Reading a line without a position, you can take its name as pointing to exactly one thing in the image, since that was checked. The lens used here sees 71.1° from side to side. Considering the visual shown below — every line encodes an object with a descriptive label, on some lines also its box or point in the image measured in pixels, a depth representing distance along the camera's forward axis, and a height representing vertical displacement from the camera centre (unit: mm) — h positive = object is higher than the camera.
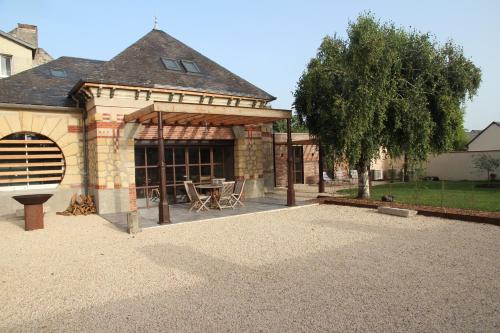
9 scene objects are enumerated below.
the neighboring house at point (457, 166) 17500 -182
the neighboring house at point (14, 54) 16719 +5836
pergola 7469 +1341
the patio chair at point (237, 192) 9573 -682
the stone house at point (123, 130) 8992 +1139
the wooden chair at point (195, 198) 8875 -753
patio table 9156 -600
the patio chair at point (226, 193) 9250 -677
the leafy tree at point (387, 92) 8766 +1919
